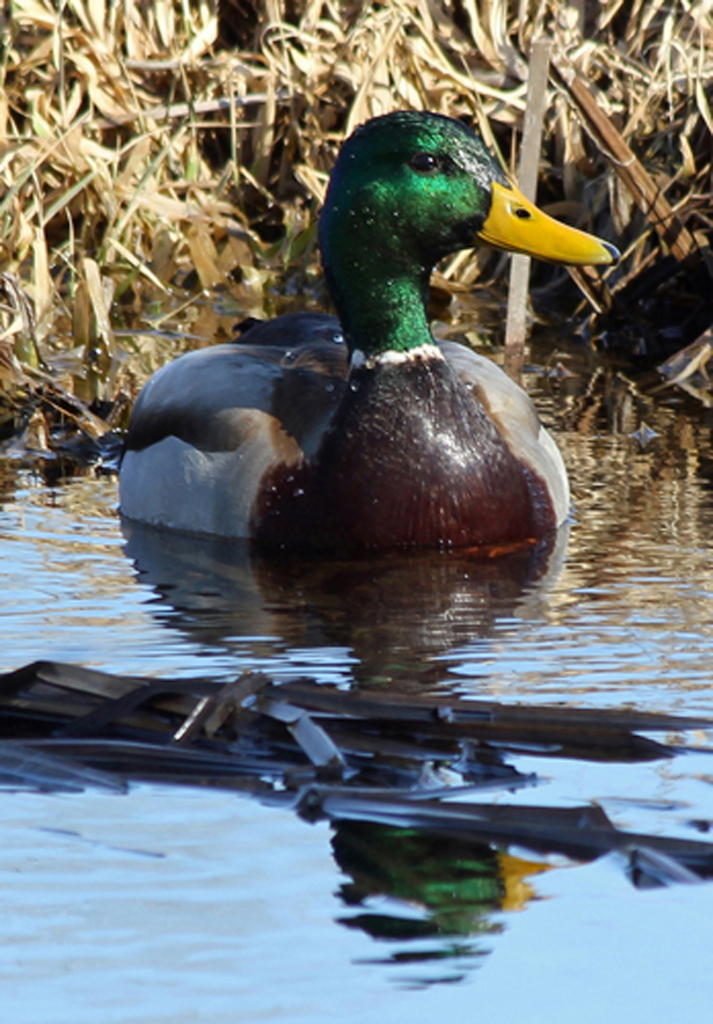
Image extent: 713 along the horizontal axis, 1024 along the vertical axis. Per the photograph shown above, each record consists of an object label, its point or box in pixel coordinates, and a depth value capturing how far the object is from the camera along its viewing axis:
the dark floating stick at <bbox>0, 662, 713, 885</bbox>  5.75
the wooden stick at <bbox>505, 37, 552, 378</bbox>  14.07
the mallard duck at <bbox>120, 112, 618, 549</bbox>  9.51
